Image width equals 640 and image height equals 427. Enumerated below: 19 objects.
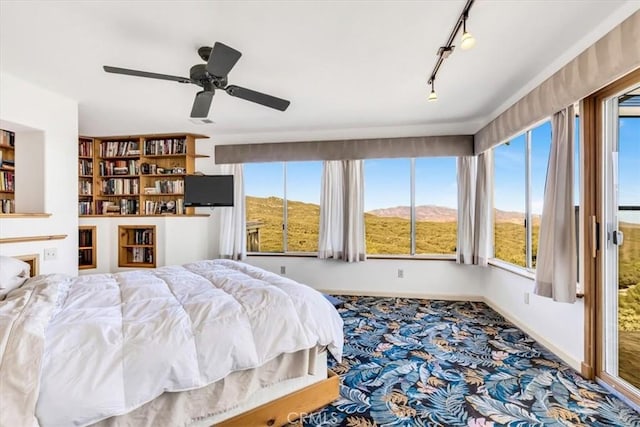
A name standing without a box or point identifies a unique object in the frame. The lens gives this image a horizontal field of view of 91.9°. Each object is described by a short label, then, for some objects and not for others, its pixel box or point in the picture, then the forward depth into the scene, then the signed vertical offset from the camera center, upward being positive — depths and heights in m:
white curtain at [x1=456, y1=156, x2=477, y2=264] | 4.04 +0.09
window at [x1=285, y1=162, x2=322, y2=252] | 4.75 +0.12
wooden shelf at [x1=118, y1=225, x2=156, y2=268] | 4.55 -0.48
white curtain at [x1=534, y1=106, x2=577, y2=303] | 2.25 -0.06
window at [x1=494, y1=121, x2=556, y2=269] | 3.08 +0.23
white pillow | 1.81 -0.38
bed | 1.12 -0.59
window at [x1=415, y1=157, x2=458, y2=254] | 4.41 +0.13
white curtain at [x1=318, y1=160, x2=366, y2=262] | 4.38 +0.04
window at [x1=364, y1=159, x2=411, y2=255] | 4.52 +0.10
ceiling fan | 1.90 +0.95
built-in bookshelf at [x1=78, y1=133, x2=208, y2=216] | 4.73 +0.62
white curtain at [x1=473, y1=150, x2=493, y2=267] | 3.82 +0.06
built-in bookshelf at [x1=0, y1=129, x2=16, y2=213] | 3.60 +0.52
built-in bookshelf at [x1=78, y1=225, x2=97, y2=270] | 4.49 -0.47
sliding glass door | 1.98 -0.19
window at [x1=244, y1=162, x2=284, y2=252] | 4.84 +0.14
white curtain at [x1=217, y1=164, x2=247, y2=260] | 4.66 -0.20
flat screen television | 4.53 +0.35
